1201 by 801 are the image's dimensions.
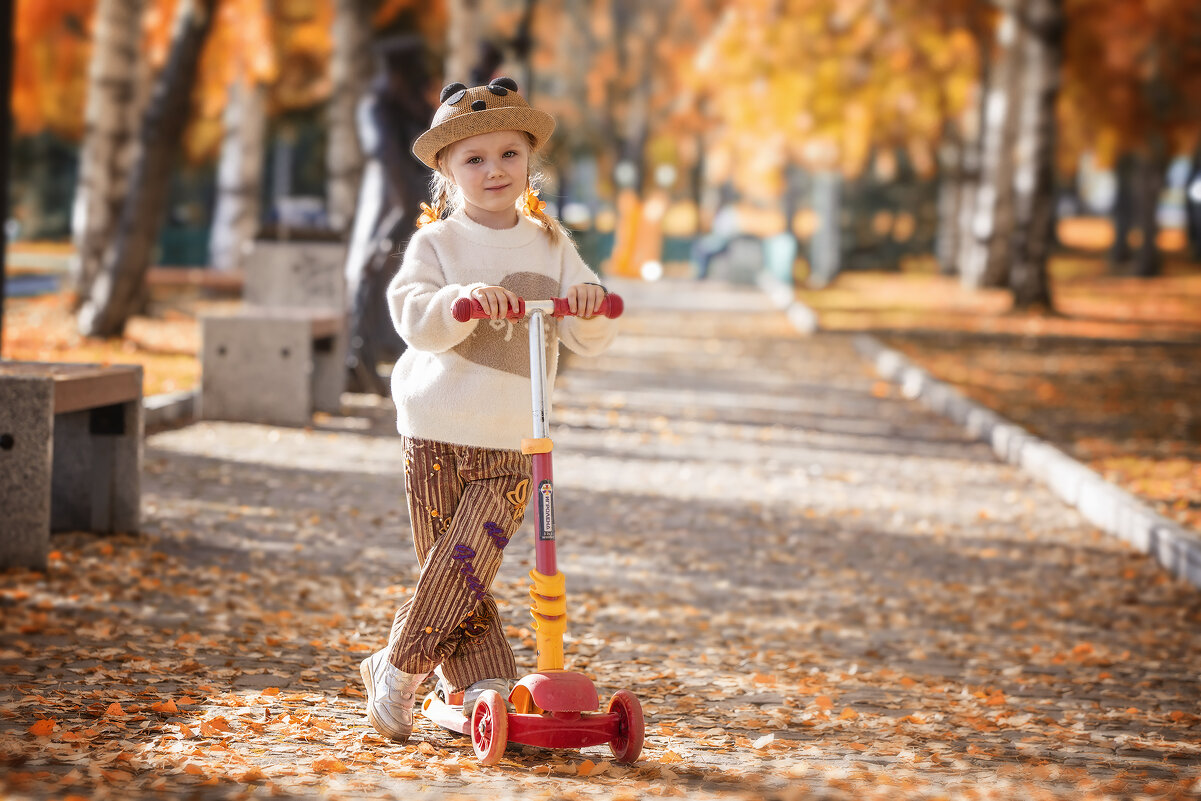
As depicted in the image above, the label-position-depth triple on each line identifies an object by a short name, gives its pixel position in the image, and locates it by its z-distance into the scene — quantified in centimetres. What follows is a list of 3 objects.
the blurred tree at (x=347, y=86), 2252
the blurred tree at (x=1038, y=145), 2523
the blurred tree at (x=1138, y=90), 3384
